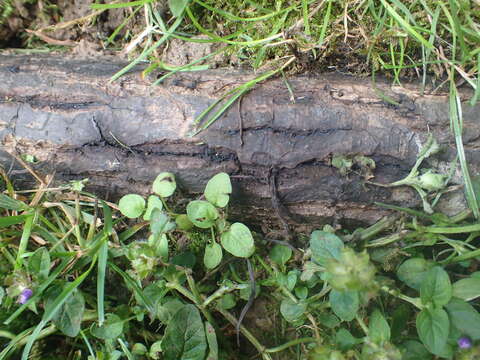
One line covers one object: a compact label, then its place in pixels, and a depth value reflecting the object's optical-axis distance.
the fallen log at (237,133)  0.20
